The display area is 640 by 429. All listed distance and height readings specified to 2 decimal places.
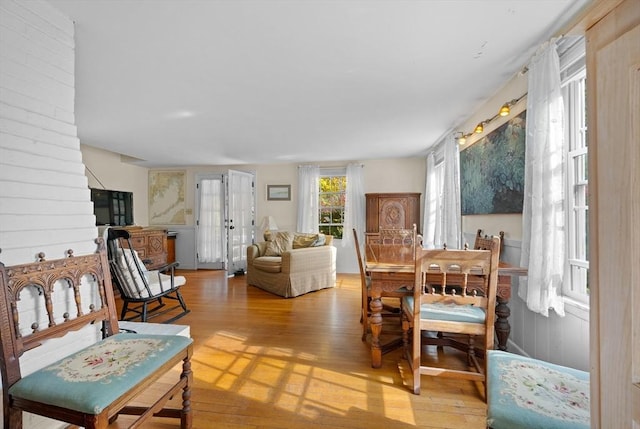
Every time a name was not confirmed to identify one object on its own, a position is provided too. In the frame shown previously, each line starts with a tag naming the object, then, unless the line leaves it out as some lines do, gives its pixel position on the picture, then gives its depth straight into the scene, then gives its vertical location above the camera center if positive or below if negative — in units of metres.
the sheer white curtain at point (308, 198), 5.55 +0.41
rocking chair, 2.69 -0.62
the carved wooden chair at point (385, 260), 2.02 -0.38
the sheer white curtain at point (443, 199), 3.39 +0.28
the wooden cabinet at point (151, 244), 4.33 -0.47
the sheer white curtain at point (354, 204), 5.37 +0.27
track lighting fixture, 2.13 +0.93
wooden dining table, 1.83 -0.51
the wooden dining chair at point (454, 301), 1.56 -0.51
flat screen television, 4.18 +0.17
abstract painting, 2.12 +0.45
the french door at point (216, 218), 5.61 -0.02
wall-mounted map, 5.98 +0.52
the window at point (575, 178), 1.65 +0.26
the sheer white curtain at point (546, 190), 1.63 +0.18
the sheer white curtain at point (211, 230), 5.87 -0.29
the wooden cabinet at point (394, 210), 4.70 +0.13
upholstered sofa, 3.86 -0.72
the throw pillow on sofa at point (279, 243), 4.64 -0.46
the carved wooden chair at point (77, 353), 0.96 -0.62
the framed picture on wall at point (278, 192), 5.79 +0.54
